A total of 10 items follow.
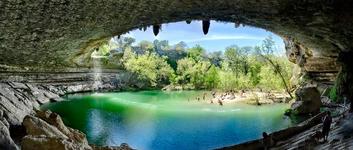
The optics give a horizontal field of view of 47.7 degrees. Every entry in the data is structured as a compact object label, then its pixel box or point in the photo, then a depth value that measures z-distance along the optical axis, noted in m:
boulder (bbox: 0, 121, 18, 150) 11.14
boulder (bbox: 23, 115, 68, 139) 14.37
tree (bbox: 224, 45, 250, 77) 60.50
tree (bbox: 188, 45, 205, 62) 76.56
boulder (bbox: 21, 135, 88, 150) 11.59
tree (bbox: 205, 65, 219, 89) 66.38
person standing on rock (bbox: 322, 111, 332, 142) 13.52
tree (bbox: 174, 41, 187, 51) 86.62
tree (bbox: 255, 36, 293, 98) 57.89
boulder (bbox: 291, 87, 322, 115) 29.06
